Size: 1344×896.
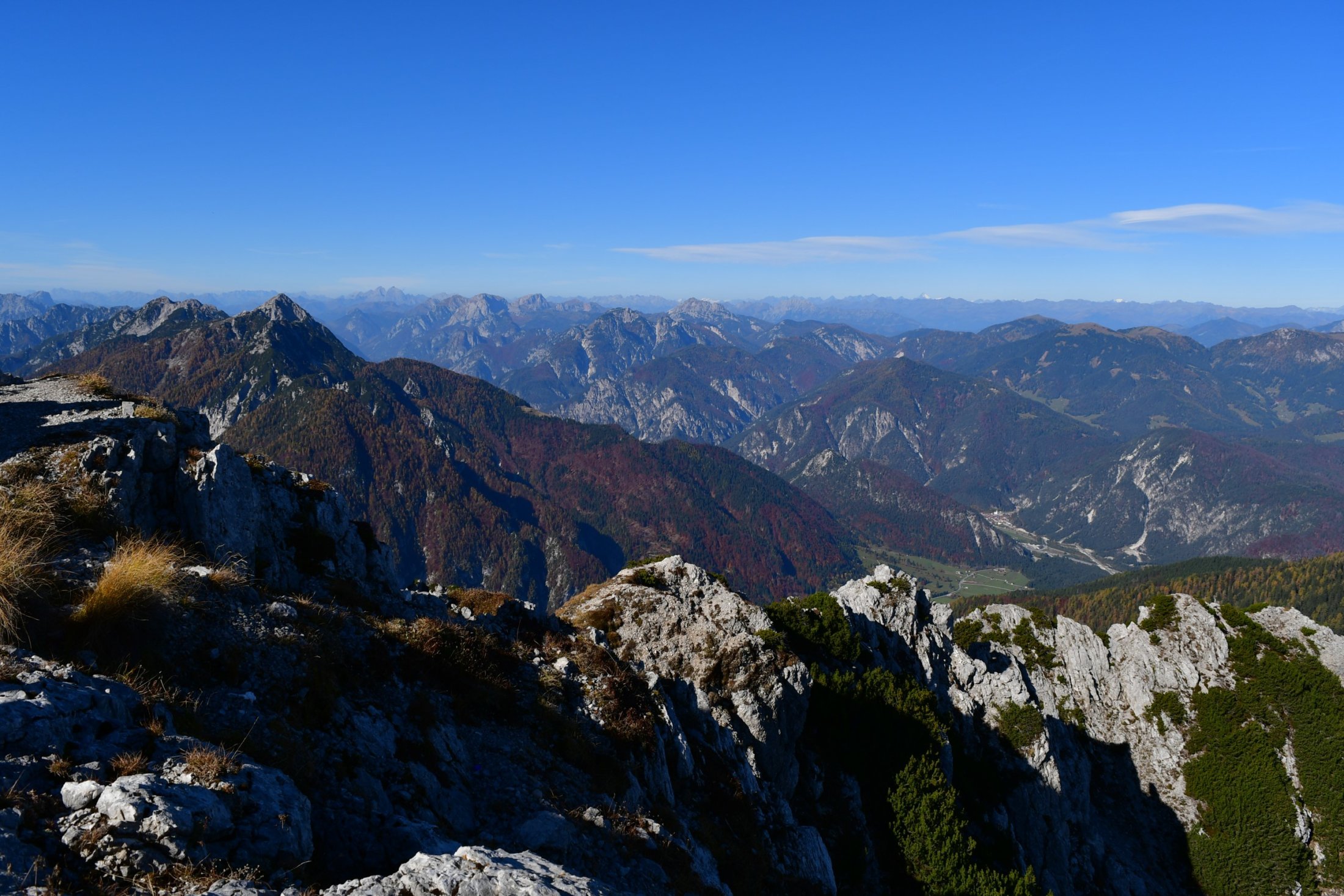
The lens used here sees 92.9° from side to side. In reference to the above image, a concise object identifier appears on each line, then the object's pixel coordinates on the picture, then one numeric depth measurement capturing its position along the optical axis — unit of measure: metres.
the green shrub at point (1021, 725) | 51.94
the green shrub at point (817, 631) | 45.62
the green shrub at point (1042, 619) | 72.00
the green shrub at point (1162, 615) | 69.94
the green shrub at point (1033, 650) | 67.94
